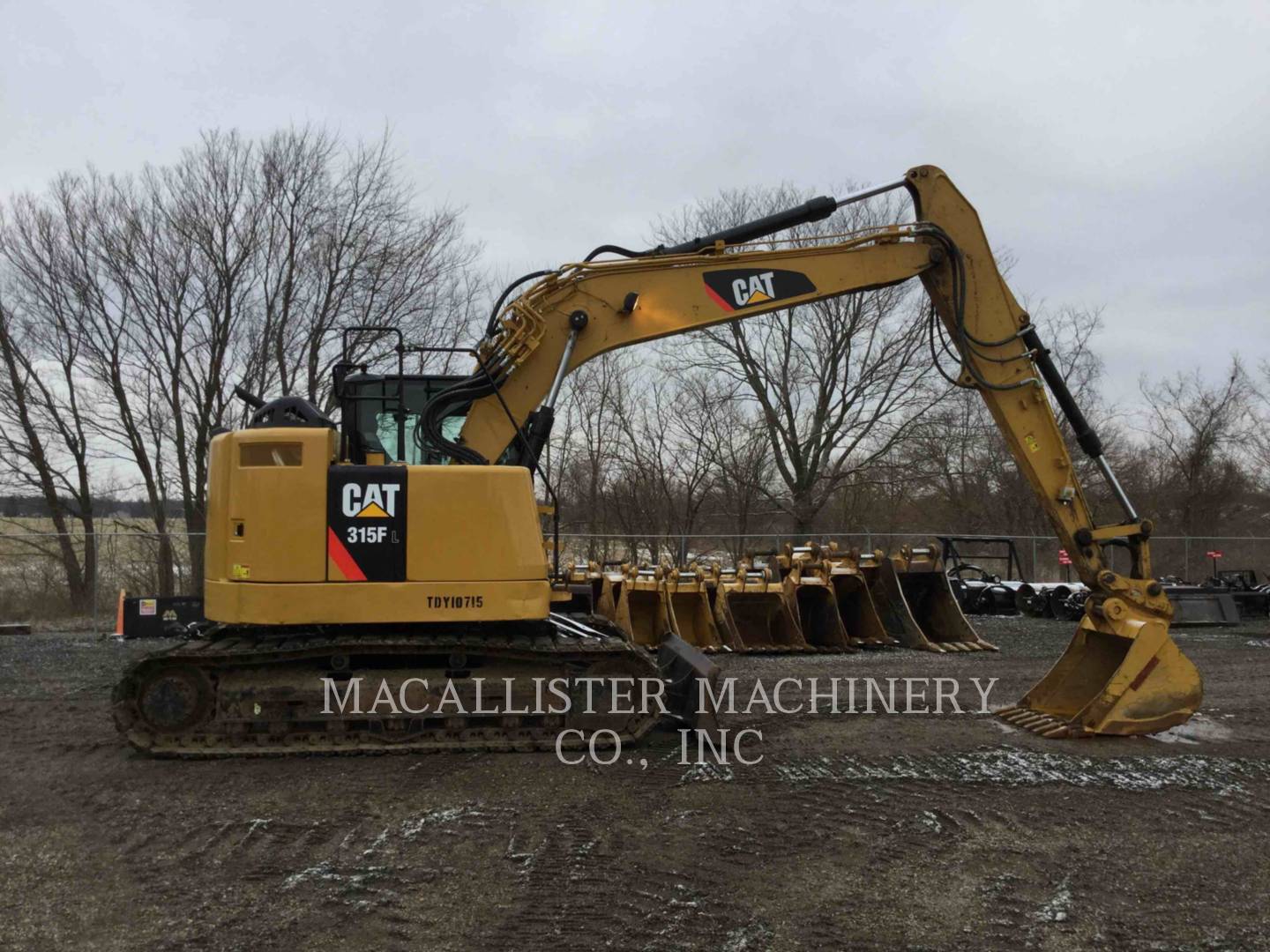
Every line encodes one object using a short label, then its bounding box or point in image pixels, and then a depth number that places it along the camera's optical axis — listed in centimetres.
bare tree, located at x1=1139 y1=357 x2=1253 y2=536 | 3231
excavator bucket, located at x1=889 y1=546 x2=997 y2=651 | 1284
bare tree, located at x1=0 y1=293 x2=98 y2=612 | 1811
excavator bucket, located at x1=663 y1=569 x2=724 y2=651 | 1248
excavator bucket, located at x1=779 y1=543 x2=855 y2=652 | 1249
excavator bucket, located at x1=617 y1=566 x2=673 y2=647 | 1255
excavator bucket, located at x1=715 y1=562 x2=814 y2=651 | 1254
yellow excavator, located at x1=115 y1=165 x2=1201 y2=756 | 646
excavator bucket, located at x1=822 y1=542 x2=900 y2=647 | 1279
